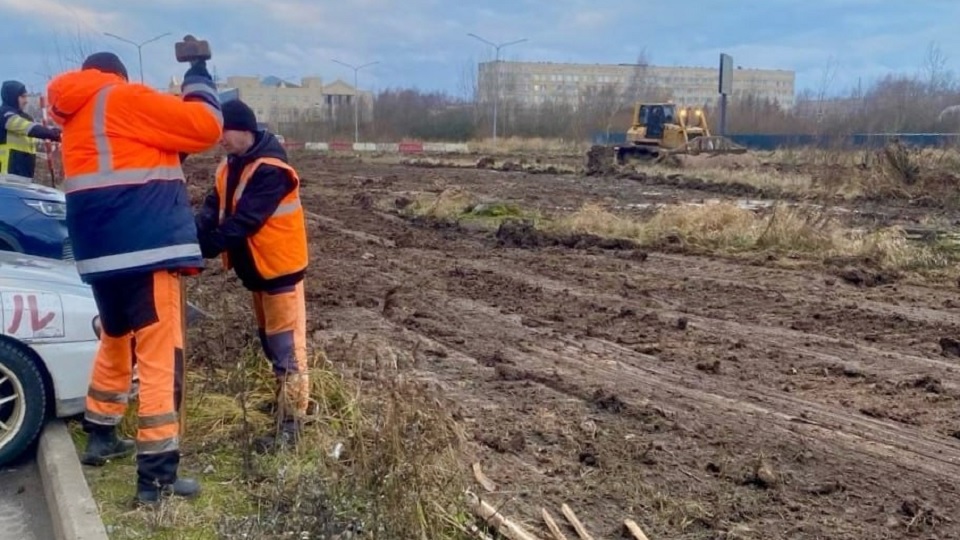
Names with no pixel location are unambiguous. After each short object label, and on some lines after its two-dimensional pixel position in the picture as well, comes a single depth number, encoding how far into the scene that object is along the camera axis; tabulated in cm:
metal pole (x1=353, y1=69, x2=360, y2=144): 6438
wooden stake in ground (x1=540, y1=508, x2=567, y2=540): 427
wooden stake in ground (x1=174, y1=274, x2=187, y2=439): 475
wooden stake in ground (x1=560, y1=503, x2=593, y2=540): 430
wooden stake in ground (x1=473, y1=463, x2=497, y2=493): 480
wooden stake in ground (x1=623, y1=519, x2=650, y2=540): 431
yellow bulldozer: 3519
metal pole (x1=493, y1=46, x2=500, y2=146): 6337
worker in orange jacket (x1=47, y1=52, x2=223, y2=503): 435
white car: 504
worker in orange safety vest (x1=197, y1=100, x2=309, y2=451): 497
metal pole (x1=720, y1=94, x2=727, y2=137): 5052
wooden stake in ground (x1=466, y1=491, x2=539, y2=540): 417
